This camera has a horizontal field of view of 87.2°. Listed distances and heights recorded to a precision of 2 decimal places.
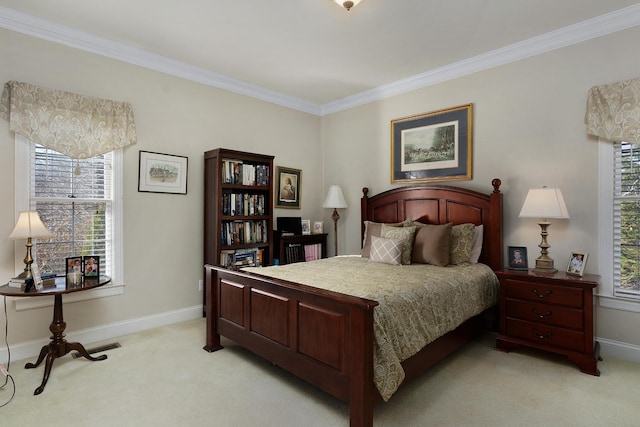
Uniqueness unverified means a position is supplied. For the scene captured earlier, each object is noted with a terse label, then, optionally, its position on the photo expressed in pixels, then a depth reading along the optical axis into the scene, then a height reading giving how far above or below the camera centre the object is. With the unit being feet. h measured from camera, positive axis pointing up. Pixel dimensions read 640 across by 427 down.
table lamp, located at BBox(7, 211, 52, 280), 8.17 -0.48
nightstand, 8.40 -2.71
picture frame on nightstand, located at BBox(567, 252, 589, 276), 9.16 -1.38
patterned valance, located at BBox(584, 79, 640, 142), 8.84 +2.78
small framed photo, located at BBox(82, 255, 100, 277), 9.05 -1.48
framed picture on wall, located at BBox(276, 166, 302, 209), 15.39 +1.19
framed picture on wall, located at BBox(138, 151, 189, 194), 11.35 +1.36
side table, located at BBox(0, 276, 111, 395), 8.07 -3.01
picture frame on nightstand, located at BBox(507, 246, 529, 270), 10.33 -1.39
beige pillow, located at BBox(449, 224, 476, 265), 10.82 -0.98
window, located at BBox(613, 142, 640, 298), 9.10 -0.17
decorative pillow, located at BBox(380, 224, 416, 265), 10.89 -0.77
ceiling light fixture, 7.98 +5.01
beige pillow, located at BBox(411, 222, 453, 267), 10.55 -1.05
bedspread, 6.11 -1.92
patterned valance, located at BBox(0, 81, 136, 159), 8.96 +2.67
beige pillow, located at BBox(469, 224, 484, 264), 11.12 -1.03
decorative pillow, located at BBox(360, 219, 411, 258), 12.48 -0.70
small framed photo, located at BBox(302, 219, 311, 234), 15.60 -0.68
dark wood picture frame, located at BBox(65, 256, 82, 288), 8.57 -1.57
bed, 5.94 -2.39
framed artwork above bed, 12.24 +2.61
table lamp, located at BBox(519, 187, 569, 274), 9.16 +0.09
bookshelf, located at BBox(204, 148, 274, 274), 12.16 +0.17
